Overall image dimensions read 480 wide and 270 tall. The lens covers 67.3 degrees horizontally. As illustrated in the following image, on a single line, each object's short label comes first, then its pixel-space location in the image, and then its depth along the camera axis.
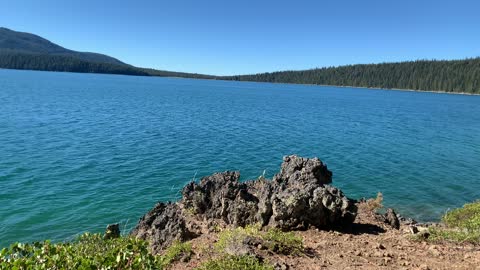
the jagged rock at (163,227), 13.45
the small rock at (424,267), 9.57
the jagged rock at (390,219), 14.87
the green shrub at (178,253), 10.58
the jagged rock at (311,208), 12.89
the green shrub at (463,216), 15.13
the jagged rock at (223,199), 14.39
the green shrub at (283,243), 10.44
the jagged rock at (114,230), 14.48
